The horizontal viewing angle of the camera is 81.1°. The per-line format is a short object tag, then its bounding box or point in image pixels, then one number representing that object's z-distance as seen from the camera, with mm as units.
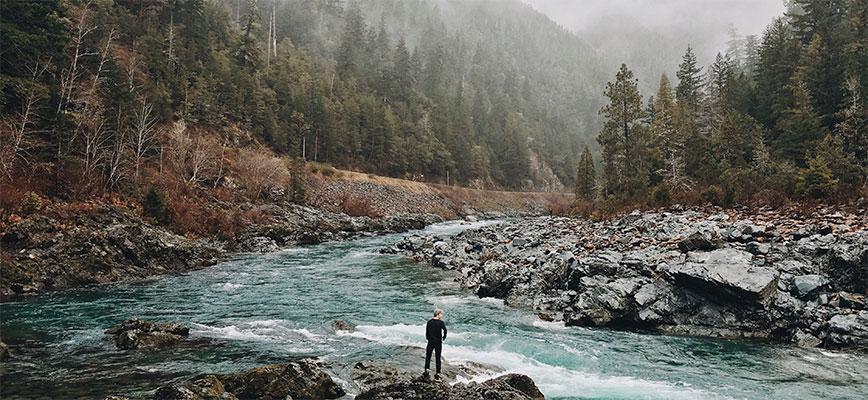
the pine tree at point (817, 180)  31344
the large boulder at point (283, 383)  13086
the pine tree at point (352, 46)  129000
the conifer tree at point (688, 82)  74875
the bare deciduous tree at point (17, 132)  32656
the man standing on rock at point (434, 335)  14375
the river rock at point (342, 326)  21219
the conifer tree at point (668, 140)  49281
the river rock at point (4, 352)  15893
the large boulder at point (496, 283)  27828
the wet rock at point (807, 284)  19969
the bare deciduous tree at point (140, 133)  44125
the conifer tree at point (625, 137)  52594
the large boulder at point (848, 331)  17484
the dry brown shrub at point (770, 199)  33094
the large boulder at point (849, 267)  20167
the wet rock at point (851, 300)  19000
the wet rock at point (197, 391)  11758
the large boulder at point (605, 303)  21722
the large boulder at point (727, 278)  19891
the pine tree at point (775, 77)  49981
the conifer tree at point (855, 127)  38375
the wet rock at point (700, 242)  24938
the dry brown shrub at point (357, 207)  71625
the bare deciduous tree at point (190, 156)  53156
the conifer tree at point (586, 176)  82438
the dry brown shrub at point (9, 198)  29578
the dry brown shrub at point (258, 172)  59906
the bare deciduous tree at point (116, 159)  40188
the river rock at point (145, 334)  17672
